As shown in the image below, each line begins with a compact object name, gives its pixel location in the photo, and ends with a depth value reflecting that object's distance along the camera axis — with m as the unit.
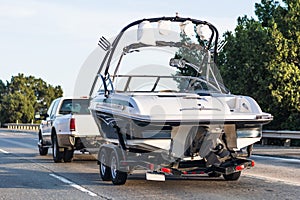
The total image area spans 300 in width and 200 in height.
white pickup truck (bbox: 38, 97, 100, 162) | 15.34
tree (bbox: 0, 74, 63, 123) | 110.81
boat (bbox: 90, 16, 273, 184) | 10.04
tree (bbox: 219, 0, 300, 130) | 29.56
